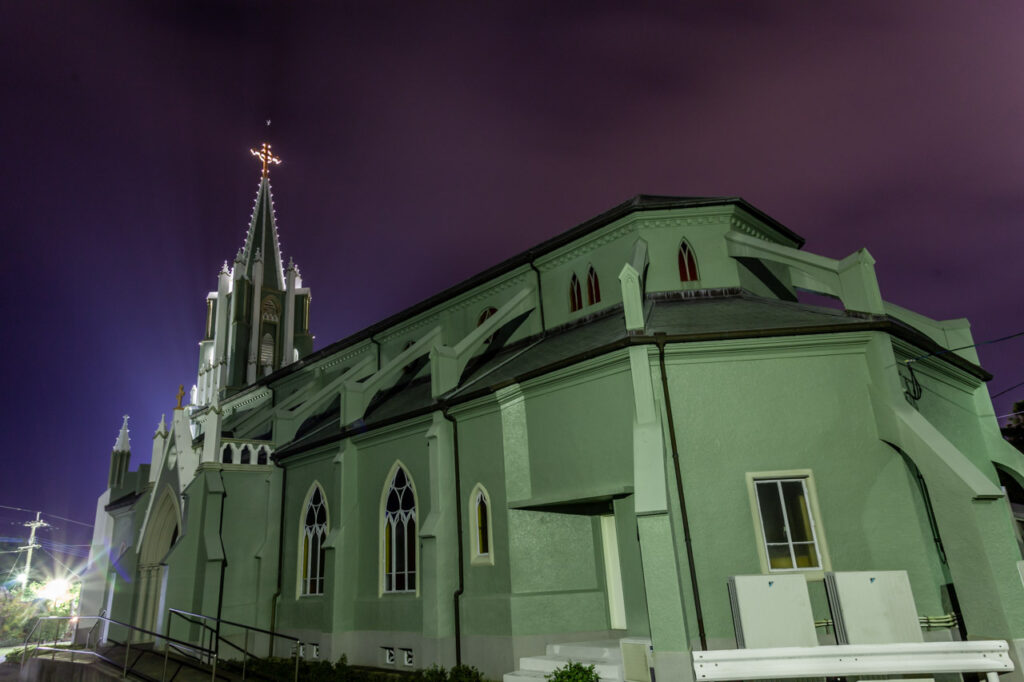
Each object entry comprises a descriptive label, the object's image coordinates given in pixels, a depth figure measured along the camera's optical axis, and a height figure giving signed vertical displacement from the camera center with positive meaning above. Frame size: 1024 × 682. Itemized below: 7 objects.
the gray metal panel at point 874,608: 8.70 -0.63
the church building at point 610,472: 11.32 +2.11
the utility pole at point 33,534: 56.91 +6.31
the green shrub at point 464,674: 12.66 -1.64
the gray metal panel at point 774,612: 8.84 -0.60
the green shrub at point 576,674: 10.13 -1.41
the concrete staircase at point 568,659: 11.90 -1.42
